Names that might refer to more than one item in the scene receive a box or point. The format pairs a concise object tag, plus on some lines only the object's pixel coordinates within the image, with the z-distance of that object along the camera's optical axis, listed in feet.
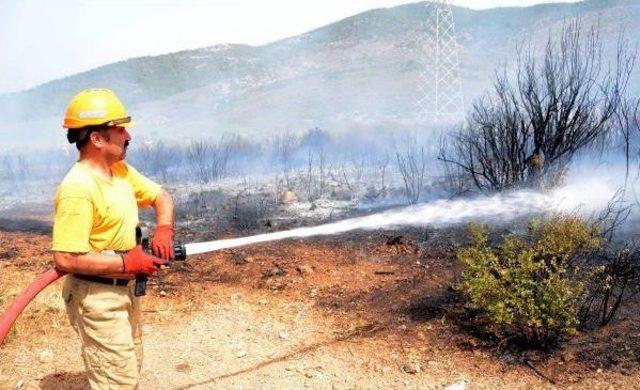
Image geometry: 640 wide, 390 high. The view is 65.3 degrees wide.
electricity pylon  120.17
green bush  12.49
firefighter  7.82
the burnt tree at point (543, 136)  21.76
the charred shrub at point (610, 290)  13.74
